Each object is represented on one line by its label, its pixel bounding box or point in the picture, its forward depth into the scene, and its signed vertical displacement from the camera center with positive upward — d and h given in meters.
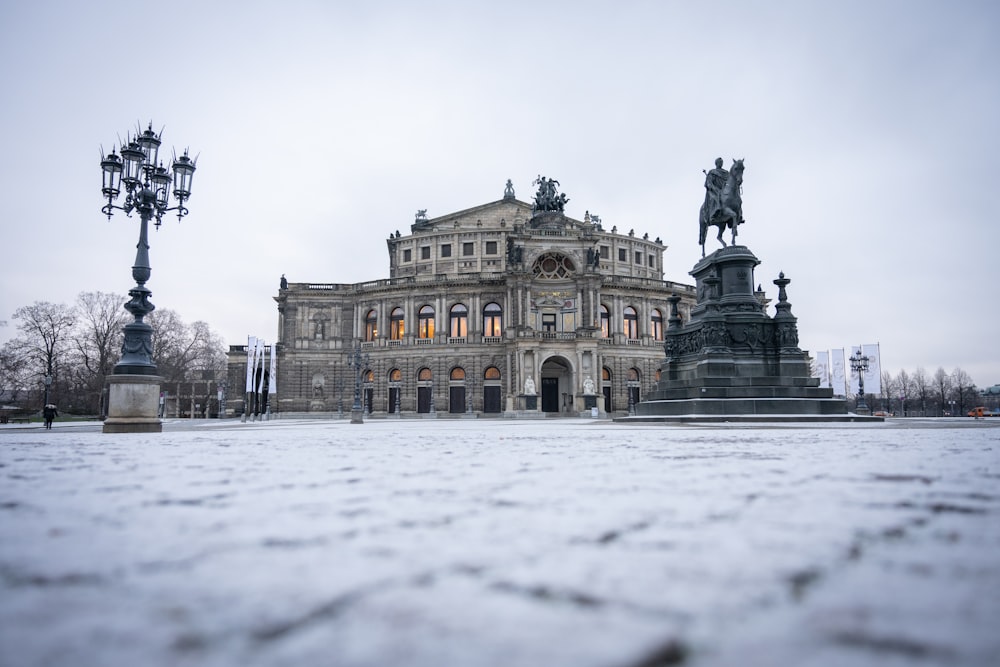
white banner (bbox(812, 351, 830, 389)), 43.42 +2.37
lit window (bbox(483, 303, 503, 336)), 49.16 +5.85
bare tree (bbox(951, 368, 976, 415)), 81.00 +1.12
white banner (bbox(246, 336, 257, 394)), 38.50 +2.60
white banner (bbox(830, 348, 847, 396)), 36.88 +1.10
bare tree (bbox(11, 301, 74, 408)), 48.53 +4.51
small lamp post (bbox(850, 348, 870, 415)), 34.11 +1.38
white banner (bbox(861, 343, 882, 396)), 34.88 +1.22
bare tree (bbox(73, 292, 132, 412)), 49.56 +4.15
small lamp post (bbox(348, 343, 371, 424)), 26.11 -0.61
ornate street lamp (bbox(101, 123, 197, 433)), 11.94 +2.39
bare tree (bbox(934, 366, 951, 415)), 89.83 +1.20
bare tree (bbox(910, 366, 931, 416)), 72.56 +0.78
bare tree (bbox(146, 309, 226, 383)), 59.88 +5.13
